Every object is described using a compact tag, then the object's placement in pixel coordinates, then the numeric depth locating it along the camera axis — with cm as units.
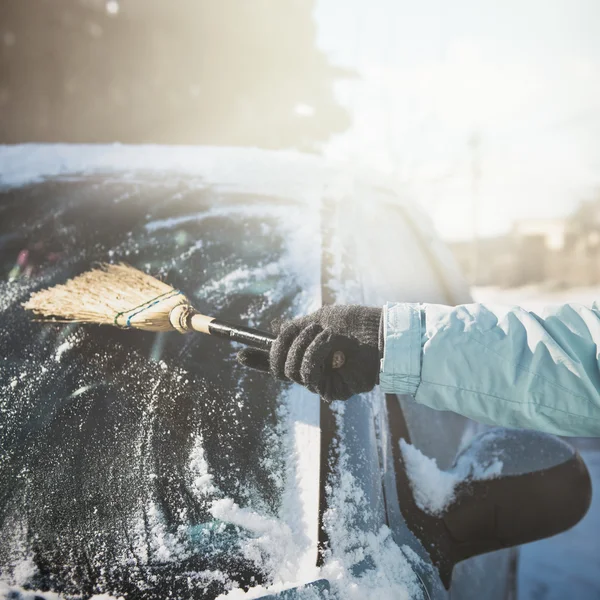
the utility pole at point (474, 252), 2020
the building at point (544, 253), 1922
